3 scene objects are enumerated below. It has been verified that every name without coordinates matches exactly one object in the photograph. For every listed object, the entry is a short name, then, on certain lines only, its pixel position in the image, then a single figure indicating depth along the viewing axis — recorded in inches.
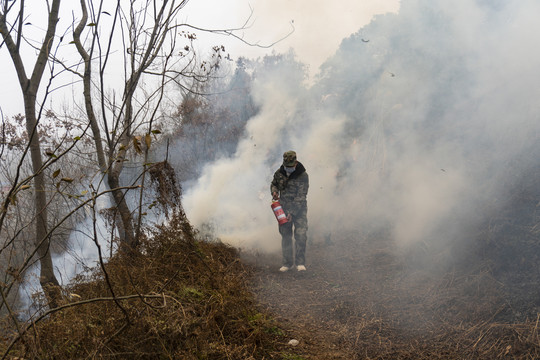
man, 285.4
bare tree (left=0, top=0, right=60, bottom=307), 190.4
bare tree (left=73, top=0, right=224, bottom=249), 206.7
